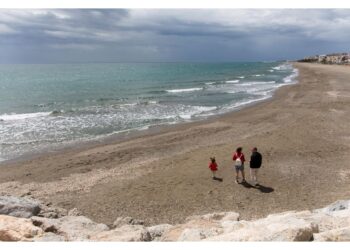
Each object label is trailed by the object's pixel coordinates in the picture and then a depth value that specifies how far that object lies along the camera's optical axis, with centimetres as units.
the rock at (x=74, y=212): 1165
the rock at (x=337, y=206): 968
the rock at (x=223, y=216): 966
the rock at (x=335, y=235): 616
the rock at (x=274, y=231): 641
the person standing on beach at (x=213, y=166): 1456
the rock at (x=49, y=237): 726
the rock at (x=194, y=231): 721
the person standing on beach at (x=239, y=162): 1395
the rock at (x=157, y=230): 859
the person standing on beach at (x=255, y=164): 1373
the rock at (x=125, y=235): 762
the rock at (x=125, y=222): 1064
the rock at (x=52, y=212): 1073
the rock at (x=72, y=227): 847
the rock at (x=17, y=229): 699
